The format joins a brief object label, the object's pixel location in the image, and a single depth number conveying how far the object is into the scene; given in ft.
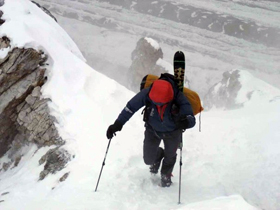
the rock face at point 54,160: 22.74
